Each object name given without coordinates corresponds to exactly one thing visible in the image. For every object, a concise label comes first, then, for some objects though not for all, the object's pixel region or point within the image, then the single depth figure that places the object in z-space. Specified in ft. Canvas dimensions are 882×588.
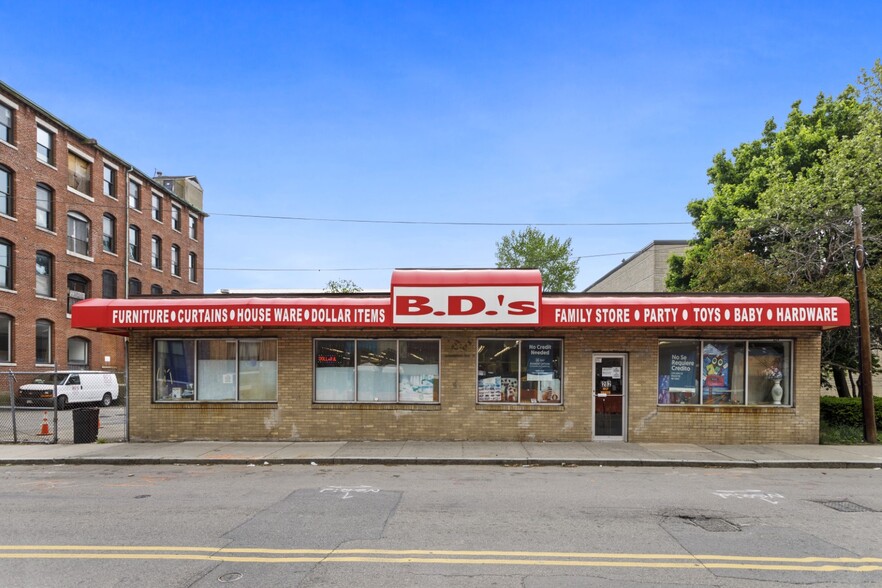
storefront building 43.52
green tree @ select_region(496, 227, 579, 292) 180.34
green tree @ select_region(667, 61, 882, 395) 56.29
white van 78.23
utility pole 44.19
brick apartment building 91.66
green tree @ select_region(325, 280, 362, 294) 174.29
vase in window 45.42
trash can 45.32
